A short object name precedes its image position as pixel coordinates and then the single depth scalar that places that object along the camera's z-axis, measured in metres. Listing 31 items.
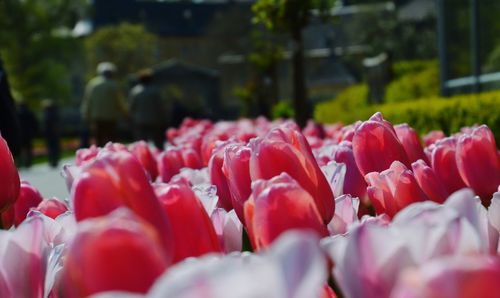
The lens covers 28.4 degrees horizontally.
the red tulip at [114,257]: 0.85
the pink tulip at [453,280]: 0.74
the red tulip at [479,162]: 1.98
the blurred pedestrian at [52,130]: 30.50
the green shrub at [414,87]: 28.93
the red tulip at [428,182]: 1.75
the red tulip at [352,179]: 2.07
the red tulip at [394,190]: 1.61
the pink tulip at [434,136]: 3.97
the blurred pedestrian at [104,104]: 19.11
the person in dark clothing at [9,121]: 4.87
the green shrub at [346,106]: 16.40
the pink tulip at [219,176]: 2.03
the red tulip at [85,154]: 2.68
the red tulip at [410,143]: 2.18
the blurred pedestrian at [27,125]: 27.03
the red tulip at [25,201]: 2.35
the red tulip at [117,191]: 1.15
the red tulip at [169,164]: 3.23
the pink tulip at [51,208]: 2.02
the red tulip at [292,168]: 1.55
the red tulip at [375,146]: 1.91
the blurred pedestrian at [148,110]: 19.66
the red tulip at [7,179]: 1.78
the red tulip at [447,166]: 2.02
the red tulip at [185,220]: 1.24
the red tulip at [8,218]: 2.26
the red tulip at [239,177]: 1.67
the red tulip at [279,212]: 1.17
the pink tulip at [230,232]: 1.55
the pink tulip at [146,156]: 3.46
